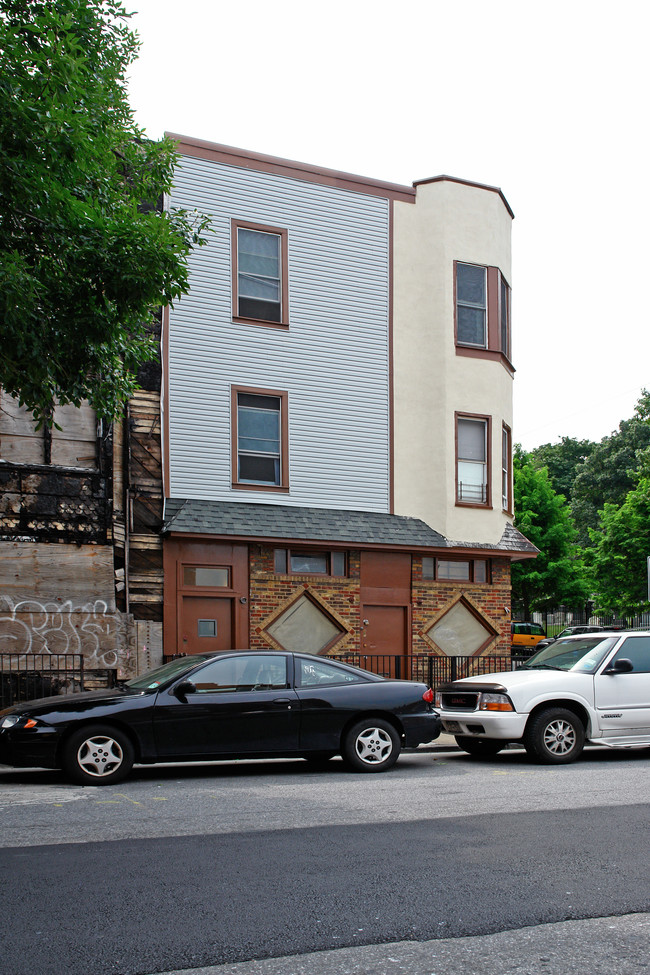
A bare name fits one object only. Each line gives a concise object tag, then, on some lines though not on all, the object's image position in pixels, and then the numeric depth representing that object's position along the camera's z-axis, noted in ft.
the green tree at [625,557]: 132.98
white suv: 38.75
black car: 32.73
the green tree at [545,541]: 144.46
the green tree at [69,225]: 31.53
